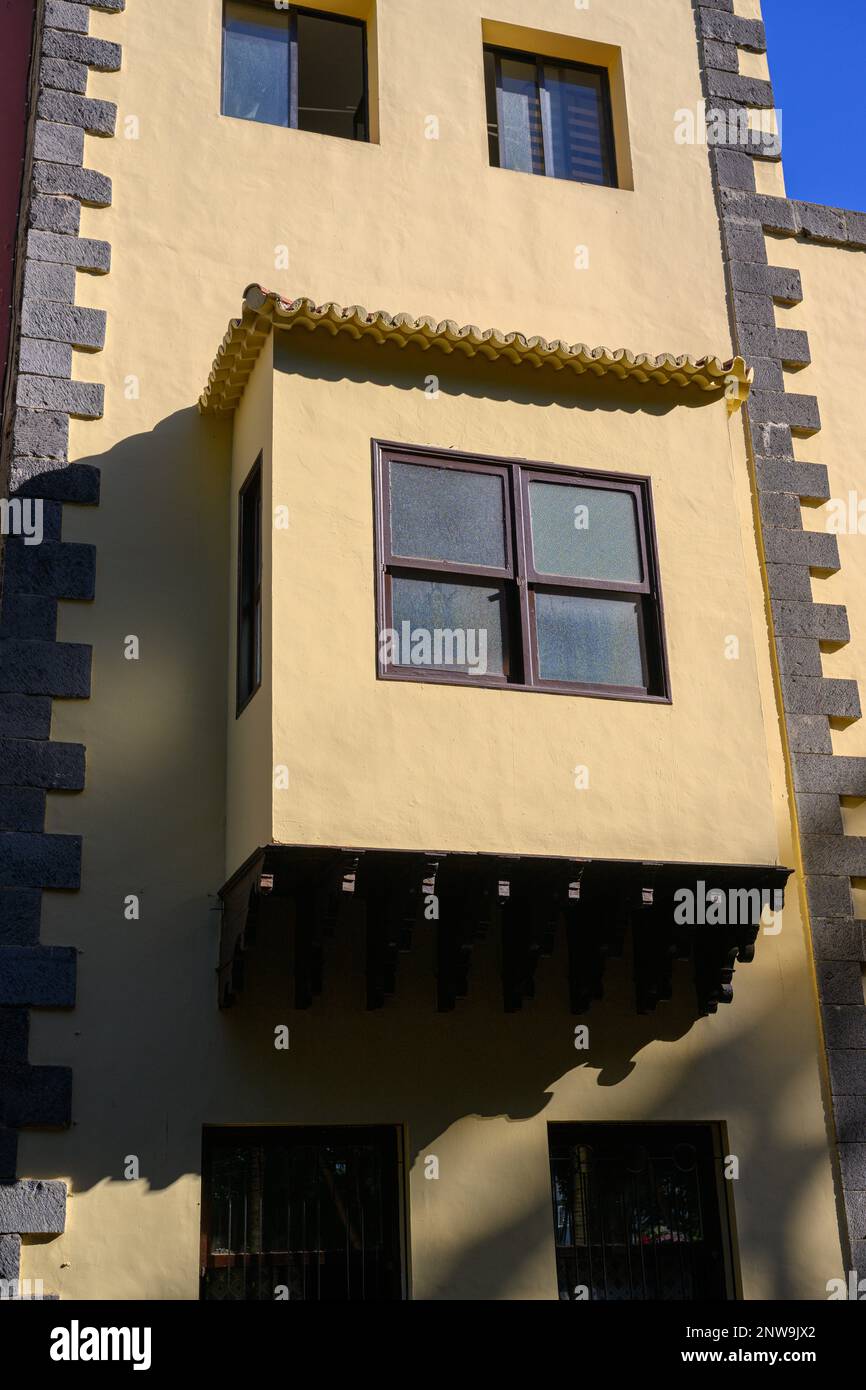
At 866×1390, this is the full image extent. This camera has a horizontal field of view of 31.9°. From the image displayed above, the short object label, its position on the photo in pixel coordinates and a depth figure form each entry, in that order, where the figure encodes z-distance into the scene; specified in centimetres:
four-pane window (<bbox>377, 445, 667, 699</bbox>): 830
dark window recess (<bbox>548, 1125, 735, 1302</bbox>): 822
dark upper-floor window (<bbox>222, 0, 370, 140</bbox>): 1041
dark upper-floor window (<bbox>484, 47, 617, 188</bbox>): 1096
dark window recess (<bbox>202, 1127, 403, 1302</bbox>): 775
